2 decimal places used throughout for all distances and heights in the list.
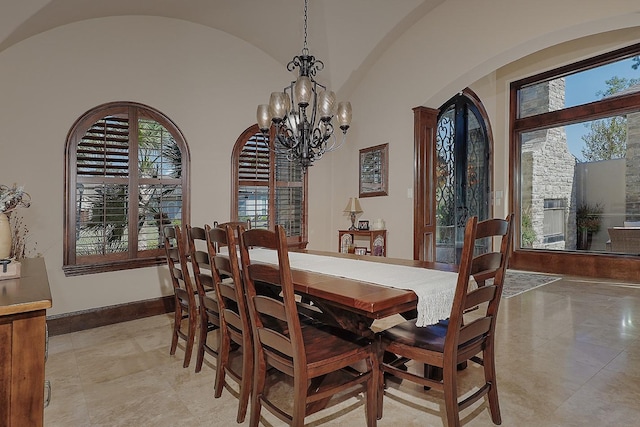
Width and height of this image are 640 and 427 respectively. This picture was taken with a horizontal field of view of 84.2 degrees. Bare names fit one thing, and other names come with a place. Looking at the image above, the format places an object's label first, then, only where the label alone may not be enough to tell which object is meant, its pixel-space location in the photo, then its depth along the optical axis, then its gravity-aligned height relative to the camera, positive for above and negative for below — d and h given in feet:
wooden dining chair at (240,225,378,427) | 4.88 -2.10
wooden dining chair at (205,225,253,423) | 6.00 -1.99
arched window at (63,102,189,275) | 11.19 +0.91
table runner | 5.30 -1.13
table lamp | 15.75 +0.21
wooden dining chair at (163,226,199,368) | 8.08 -1.94
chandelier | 9.04 +2.57
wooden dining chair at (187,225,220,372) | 7.23 -1.83
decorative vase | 5.09 -0.35
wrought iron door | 18.61 +2.27
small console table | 14.87 -1.27
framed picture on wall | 15.38 +1.89
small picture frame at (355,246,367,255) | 15.34 -1.63
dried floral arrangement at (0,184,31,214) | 5.19 +0.22
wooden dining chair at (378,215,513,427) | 5.00 -2.04
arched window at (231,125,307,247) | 14.73 +1.08
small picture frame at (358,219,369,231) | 15.55 -0.54
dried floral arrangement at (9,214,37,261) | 10.18 -0.73
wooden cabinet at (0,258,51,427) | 3.55 -1.50
